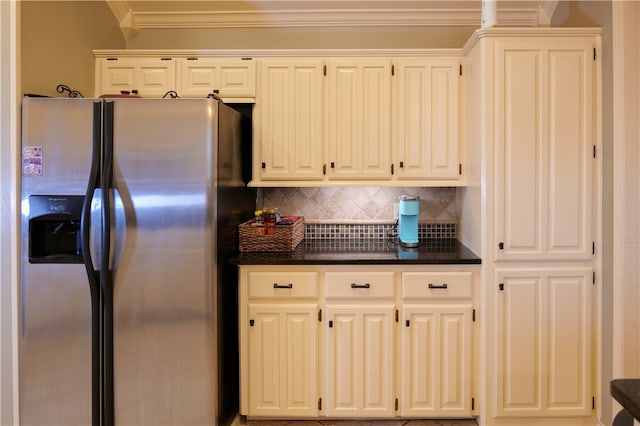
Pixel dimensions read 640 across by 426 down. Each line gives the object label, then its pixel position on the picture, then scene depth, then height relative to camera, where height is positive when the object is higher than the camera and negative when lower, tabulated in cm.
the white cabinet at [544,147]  210 +34
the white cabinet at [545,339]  212 -68
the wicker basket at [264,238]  232 -15
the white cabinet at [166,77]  250 +85
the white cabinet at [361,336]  217 -68
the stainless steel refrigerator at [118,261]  186 -23
